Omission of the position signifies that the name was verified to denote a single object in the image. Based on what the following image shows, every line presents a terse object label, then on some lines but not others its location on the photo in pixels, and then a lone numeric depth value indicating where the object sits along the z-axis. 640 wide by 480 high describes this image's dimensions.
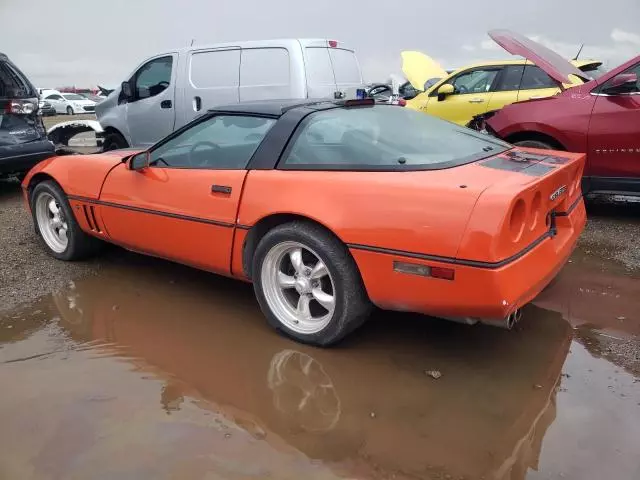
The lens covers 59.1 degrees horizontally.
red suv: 4.80
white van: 6.35
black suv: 6.32
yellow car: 7.05
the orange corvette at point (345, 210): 2.40
